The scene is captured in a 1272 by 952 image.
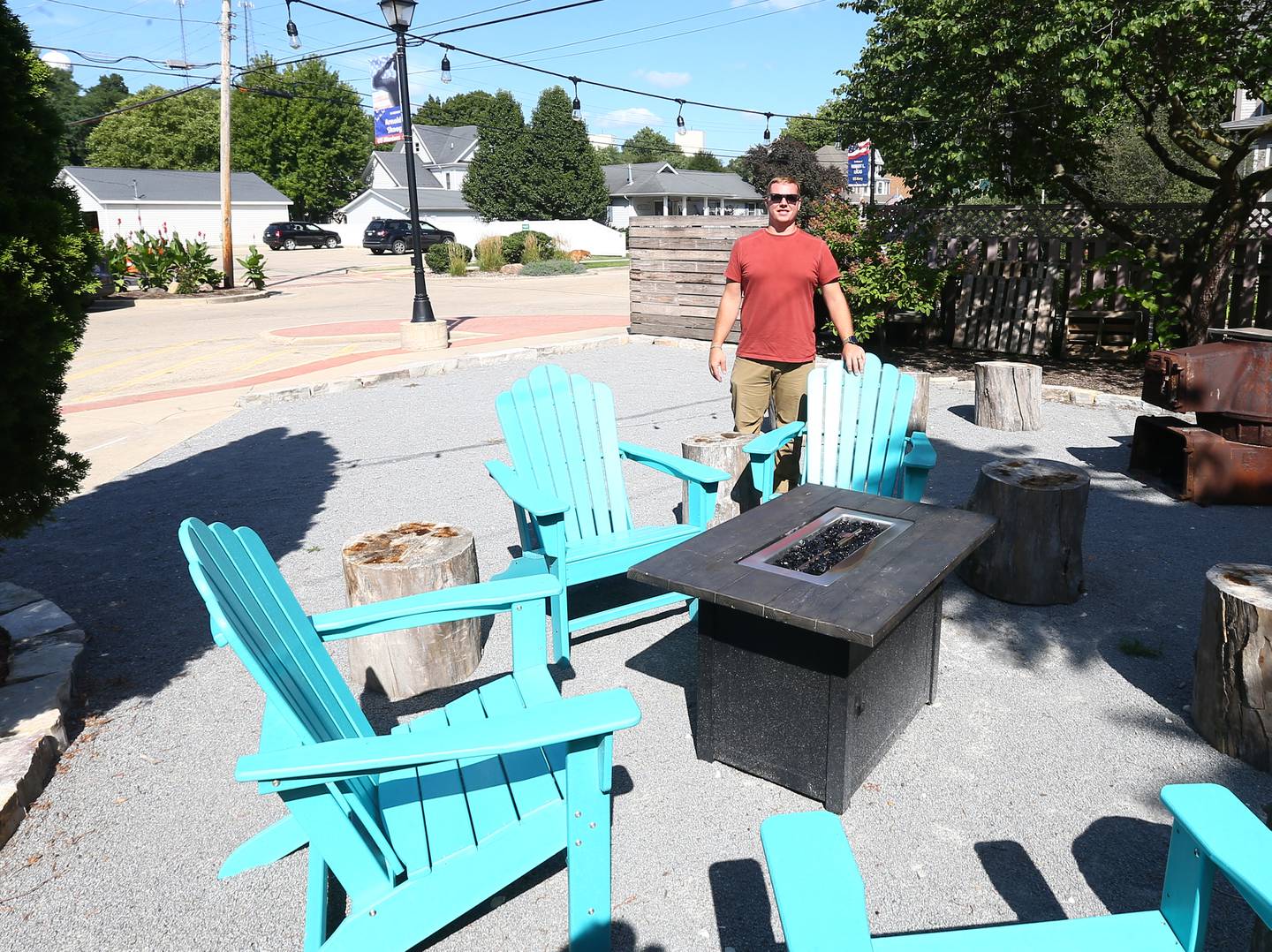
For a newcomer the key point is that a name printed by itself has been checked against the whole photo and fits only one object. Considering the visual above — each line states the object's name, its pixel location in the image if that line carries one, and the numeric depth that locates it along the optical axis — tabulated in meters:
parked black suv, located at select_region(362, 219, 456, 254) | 40.00
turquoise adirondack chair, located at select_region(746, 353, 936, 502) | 4.60
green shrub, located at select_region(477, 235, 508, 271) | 28.89
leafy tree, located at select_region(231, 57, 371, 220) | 62.09
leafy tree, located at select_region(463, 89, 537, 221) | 45.38
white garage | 47.38
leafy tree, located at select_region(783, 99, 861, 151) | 51.19
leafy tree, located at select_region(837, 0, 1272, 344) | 7.75
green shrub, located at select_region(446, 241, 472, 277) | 27.23
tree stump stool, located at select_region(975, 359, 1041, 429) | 7.43
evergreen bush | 3.10
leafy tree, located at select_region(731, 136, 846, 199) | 37.59
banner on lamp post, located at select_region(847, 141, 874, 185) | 36.51
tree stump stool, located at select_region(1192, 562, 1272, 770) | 2.88
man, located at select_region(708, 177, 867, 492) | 4.96
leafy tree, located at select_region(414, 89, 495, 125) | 89.25
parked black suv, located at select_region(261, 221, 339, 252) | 43.28
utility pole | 22.06
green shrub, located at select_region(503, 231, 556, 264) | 30.66
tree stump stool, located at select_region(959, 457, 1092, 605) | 4.13
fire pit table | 2.71
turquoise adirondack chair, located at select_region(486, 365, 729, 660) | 3.83
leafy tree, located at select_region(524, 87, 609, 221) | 44.47
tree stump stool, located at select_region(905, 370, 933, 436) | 7.21
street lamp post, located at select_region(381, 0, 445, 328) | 12.30
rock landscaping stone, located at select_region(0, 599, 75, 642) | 3.78
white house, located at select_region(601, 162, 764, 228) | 59.28
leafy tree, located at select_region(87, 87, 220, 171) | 64.88
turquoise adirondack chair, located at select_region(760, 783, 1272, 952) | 1.42
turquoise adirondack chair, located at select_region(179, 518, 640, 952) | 1.96
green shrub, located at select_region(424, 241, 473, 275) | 29.75
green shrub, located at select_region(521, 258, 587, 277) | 28.53
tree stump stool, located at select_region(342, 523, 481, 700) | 3.54
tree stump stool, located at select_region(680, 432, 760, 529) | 5.36
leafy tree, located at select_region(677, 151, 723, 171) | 91.55
